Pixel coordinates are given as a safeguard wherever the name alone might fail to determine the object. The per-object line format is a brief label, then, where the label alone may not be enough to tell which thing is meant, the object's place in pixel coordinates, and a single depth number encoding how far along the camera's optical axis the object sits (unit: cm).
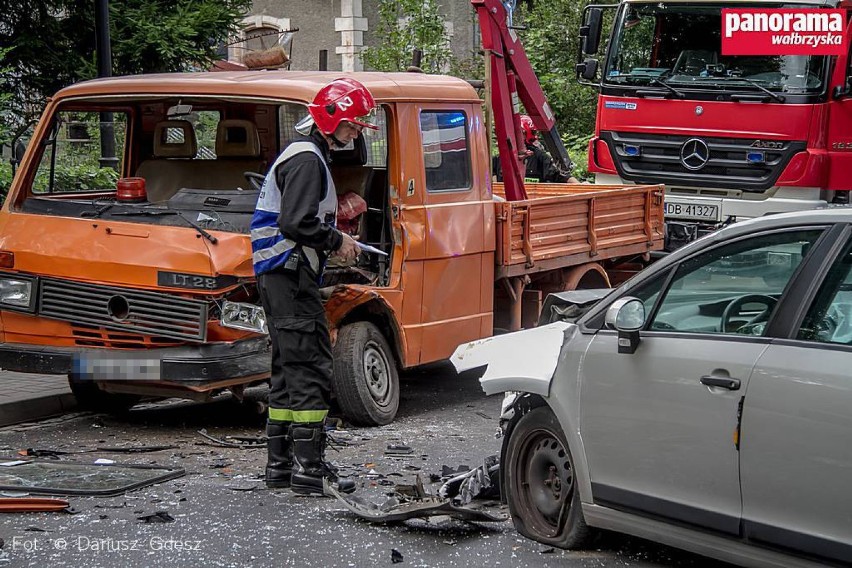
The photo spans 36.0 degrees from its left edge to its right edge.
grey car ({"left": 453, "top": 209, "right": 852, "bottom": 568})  438
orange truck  770
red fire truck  1275
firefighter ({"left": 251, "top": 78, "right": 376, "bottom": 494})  659
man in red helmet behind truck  1447
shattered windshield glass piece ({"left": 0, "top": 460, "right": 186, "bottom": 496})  650
